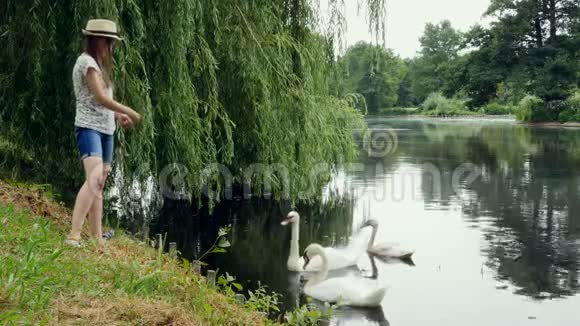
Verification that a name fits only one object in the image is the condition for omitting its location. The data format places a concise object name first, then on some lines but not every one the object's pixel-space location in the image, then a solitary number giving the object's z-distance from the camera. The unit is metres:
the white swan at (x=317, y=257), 8.98
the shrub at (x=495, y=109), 66.56
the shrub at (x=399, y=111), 78.56
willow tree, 6.93
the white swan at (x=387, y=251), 9.88
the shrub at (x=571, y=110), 44.03
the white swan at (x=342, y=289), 7.56
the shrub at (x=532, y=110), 46.69
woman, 4.63
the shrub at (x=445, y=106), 70.00
